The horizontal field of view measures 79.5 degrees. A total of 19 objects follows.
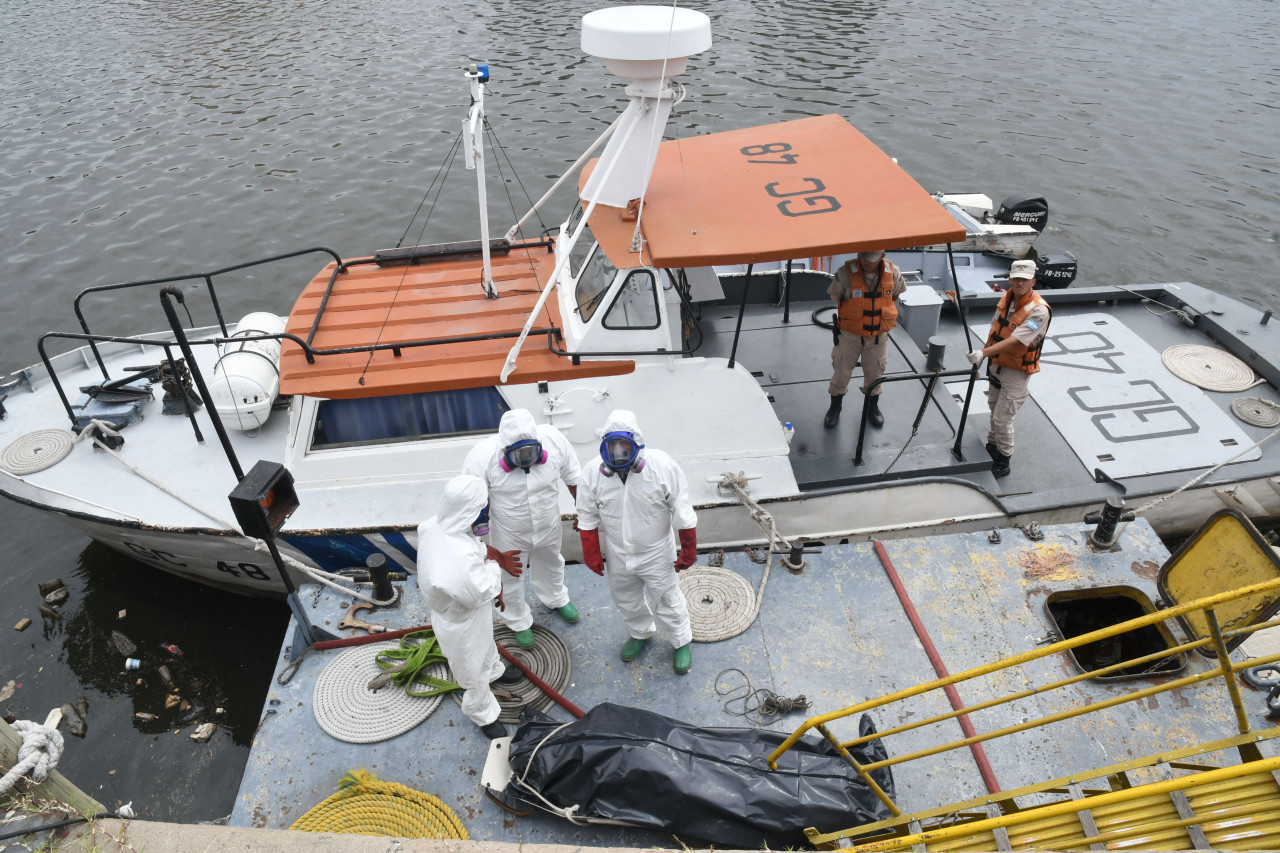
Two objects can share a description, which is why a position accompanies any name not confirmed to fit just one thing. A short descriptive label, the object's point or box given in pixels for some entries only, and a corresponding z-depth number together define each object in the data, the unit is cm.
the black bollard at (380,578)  481
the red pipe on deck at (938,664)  391
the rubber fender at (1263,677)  427
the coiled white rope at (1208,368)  685
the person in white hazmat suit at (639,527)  402
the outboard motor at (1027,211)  1005
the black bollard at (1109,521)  497
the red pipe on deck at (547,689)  429
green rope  442
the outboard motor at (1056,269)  948
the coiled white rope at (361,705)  428
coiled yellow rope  376
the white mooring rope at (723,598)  472
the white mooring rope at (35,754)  262
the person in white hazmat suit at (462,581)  374
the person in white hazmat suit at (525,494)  421
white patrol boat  529
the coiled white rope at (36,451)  593
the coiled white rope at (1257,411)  642
